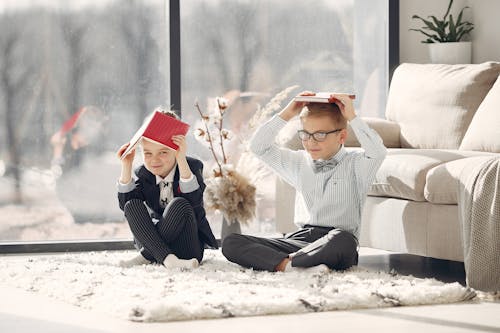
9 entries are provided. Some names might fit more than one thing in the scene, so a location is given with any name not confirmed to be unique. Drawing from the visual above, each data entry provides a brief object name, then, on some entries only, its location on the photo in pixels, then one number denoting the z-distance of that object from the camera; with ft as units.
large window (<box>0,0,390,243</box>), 20.42
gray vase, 18.55
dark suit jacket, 16.59
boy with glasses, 15.76
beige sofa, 15.16
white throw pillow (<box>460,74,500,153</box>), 17.28
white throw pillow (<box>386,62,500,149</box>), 18.81
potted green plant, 21.25
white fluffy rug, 12.35
